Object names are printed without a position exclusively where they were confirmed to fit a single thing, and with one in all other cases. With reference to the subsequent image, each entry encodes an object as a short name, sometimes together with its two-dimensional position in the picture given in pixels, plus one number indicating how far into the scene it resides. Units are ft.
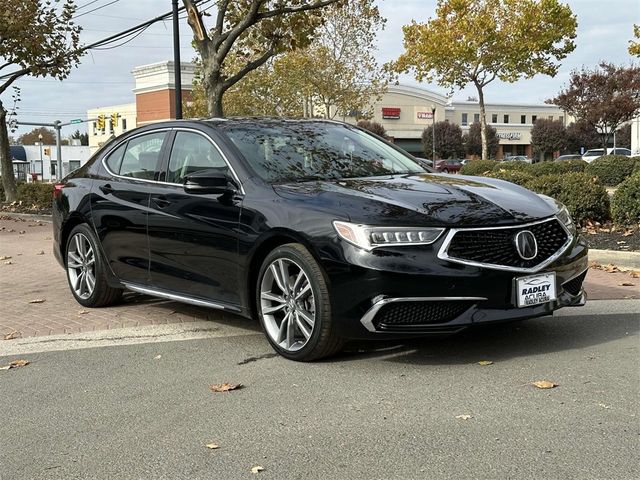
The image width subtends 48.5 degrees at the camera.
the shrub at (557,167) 76.57
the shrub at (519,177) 36.70
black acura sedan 13.80
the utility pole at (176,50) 55.47
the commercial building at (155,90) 228.22
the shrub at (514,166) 76.71
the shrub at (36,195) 65.31
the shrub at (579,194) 32.86
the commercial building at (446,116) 279.49
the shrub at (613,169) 75.05
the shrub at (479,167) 82.48
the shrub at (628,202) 31.19
